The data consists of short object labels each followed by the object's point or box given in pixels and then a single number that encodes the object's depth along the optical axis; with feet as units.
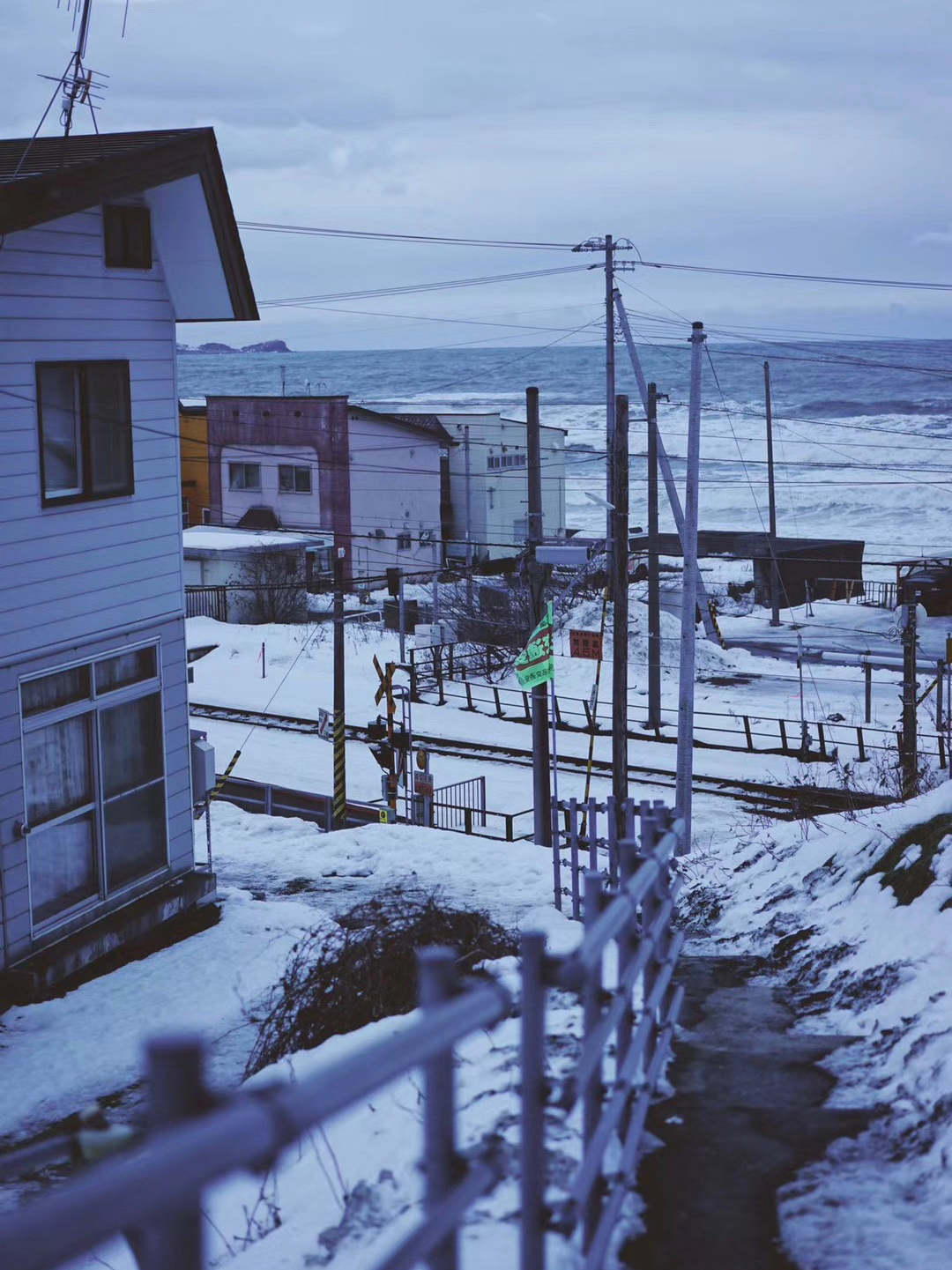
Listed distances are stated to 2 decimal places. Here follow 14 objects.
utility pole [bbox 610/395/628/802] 69.10
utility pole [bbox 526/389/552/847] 68.90
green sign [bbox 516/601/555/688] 64.69
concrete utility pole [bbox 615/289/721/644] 101.40
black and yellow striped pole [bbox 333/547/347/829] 76.84
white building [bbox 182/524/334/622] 154.81
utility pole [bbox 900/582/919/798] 76.59
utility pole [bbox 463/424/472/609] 190.08
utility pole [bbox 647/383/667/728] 105.29
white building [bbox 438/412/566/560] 201.36
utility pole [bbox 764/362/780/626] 152.76
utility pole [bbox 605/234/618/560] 88.58
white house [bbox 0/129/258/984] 37.52
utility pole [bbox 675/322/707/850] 71.61
